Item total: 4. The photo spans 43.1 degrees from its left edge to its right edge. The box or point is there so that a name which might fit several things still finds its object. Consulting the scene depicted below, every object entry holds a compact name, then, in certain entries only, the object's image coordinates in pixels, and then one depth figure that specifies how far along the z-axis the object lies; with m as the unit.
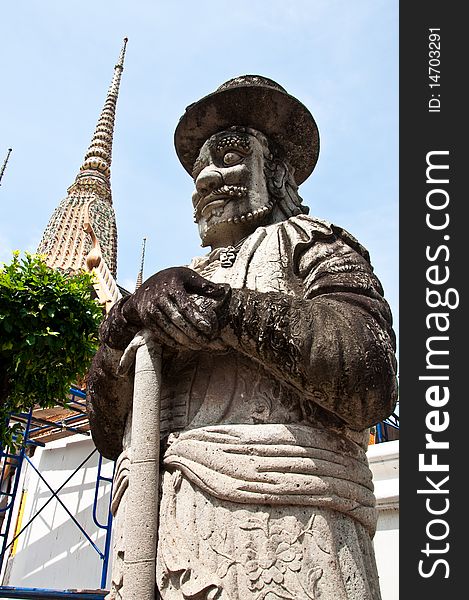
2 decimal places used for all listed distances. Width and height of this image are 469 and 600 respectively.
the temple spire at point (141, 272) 25.57
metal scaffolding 7.02
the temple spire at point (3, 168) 24.41
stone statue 1.90
